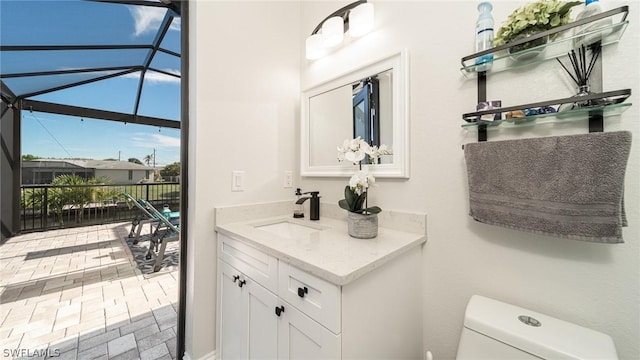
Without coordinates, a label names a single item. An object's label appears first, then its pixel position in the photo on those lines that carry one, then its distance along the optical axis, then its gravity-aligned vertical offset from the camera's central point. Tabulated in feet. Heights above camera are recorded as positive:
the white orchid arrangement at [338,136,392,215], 3.42 +0.02
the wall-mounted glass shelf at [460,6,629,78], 2.20 +1.57
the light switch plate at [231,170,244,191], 4.49 +0.00
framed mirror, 3.77 +1.32
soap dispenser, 5.15 -0.75
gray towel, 2.06 -0.05
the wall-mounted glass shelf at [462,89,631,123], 2.07 +0.83
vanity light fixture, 4.19 +3.20
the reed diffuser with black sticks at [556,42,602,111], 2.36 +1.25
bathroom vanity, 2.25 -1.43
